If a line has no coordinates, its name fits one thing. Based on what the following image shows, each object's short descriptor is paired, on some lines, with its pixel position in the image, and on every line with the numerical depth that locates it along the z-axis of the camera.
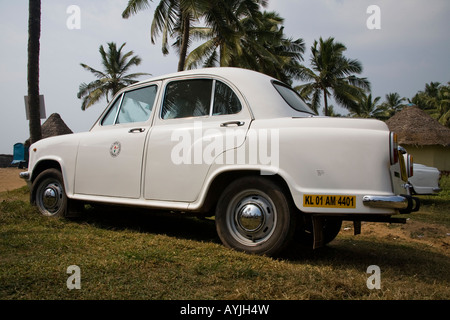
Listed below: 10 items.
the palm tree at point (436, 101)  37.07
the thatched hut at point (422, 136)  18.62
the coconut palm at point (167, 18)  15.01
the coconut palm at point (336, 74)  28.70
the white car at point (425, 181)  8.98
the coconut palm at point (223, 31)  15.08
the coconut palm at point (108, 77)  35.19
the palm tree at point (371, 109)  48.55
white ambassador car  3.16
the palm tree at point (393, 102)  53.68
